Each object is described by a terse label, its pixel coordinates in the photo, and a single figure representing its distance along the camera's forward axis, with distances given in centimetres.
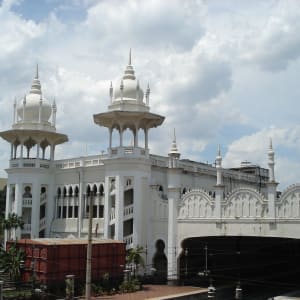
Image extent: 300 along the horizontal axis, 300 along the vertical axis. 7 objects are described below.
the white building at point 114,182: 3506
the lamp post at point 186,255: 3403
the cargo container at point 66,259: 3022
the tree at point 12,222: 3638
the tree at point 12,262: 3122
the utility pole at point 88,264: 1759
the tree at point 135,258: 3391
